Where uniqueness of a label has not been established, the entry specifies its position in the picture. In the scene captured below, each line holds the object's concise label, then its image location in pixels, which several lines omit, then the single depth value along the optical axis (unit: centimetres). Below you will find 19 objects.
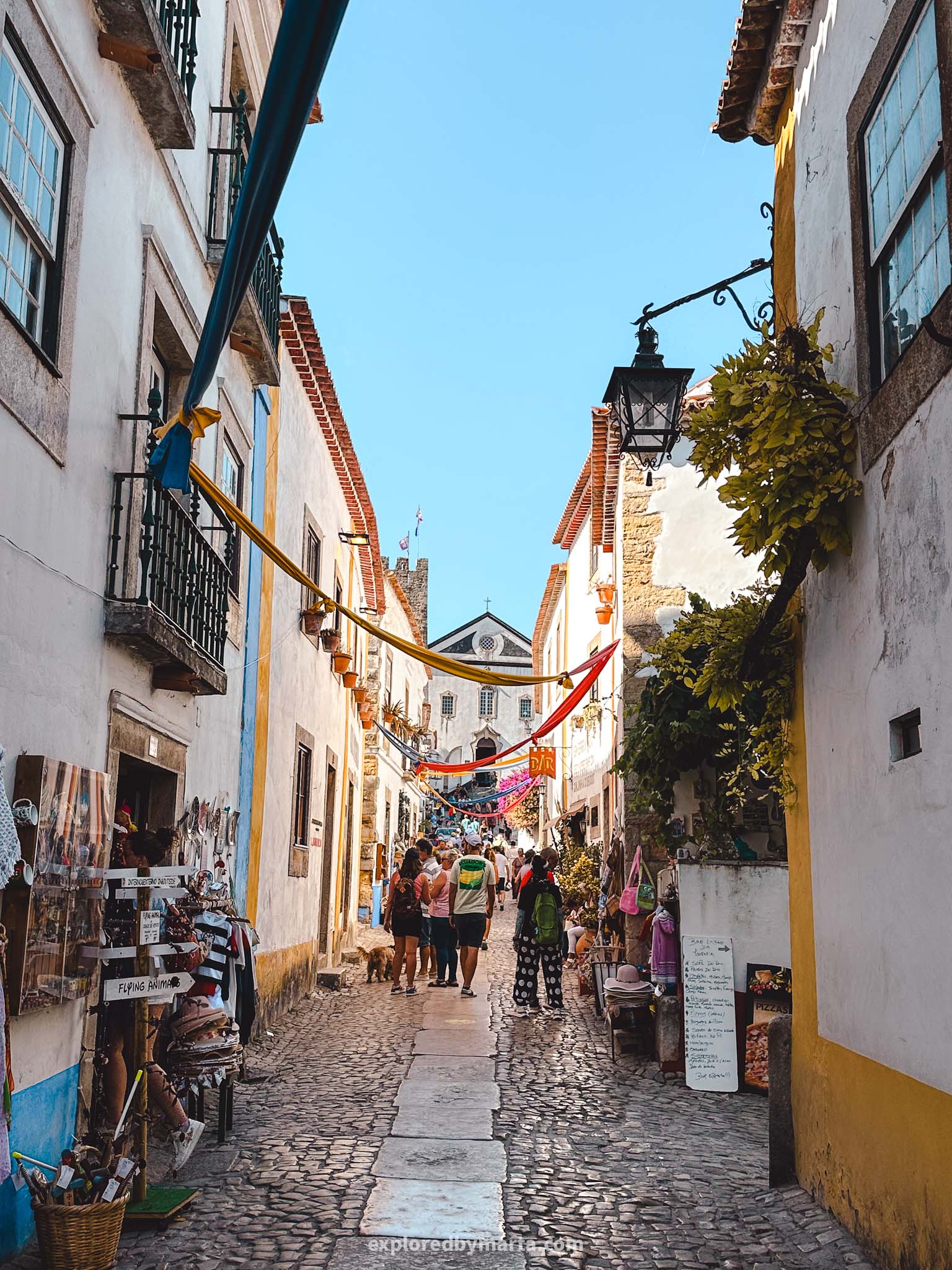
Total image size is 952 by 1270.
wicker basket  436
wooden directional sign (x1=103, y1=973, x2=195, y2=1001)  514
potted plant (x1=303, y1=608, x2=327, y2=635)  1354
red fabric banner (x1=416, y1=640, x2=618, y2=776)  1289
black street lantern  713
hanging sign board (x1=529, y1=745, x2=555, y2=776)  2419
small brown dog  1485
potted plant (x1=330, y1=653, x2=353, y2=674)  1590
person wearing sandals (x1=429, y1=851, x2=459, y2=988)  1373
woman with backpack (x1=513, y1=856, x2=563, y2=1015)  1179
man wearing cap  1257
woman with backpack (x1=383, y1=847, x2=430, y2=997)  1280
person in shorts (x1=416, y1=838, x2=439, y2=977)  1459
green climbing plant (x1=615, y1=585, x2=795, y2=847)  636
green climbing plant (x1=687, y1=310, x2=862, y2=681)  508
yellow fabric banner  742
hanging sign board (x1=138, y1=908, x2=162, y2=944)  539
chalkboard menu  855
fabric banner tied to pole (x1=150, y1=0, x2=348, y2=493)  284
